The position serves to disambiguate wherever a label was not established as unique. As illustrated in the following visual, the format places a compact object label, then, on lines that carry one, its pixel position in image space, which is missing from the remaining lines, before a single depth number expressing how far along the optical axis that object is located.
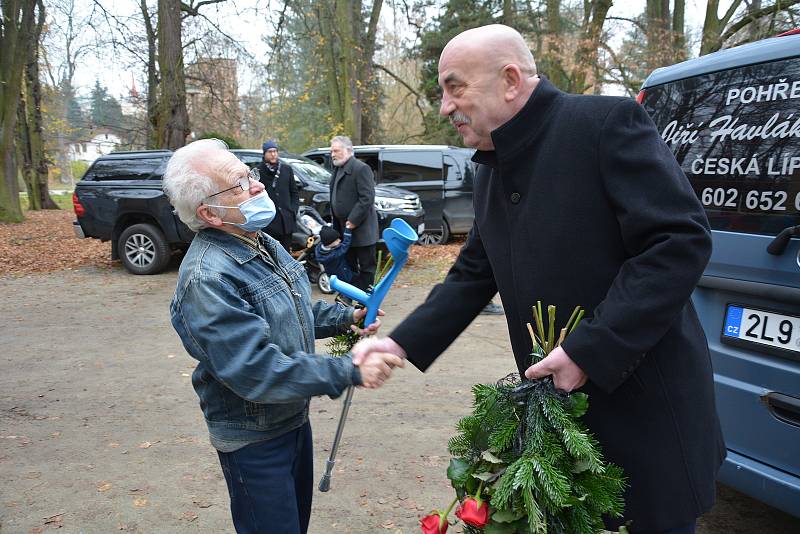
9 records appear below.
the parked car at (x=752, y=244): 2.50
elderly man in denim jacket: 1.96
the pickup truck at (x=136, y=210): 10.08
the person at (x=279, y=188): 8.49
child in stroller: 7.32
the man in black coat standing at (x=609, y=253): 1.57
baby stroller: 8.84
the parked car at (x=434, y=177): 12.61
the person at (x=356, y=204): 7.28
